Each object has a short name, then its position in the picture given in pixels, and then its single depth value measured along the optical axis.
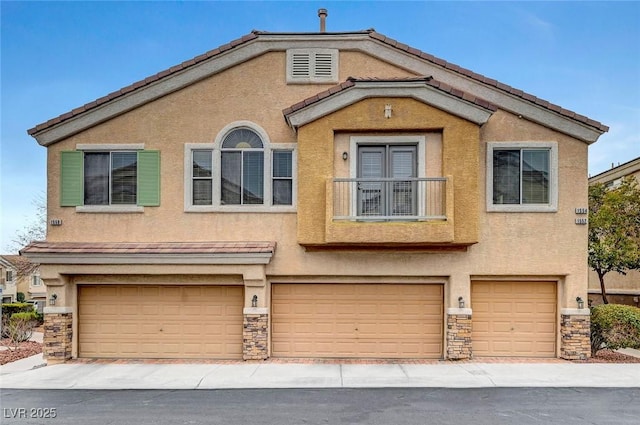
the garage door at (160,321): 12.56
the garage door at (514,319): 12.34
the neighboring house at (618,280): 16.91
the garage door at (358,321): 12.42
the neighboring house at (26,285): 48.84
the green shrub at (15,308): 22.48
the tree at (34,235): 28.14
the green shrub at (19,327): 15.45
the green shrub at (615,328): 12.07
